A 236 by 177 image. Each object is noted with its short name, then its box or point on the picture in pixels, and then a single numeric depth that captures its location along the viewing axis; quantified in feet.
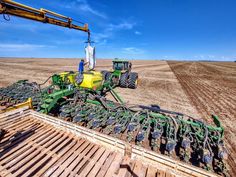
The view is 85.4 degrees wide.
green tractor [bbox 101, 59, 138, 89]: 34.04
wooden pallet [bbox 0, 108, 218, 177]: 8.25
